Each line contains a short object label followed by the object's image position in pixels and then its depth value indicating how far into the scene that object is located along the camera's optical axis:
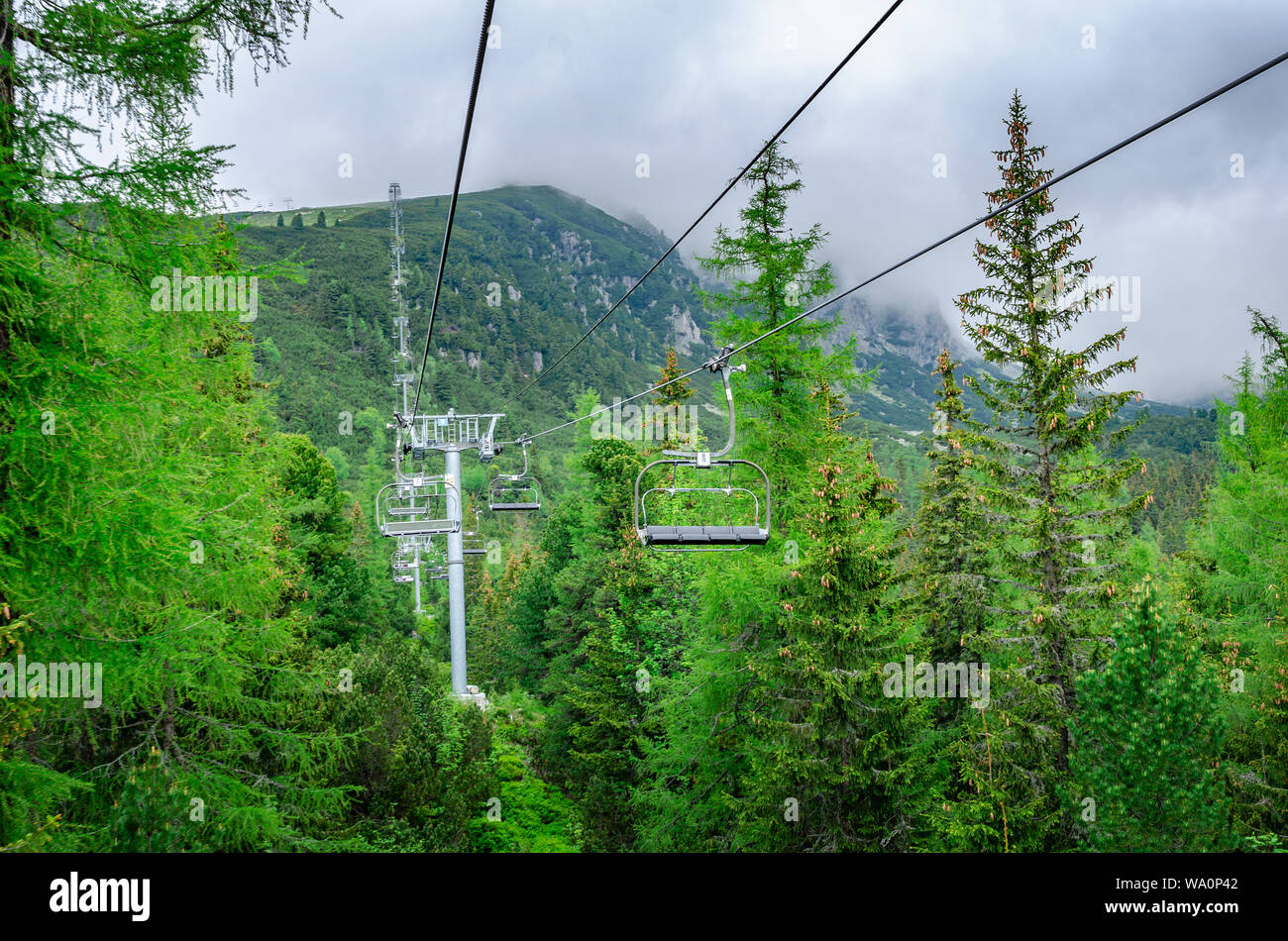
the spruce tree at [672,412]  26.44
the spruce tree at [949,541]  16.48
